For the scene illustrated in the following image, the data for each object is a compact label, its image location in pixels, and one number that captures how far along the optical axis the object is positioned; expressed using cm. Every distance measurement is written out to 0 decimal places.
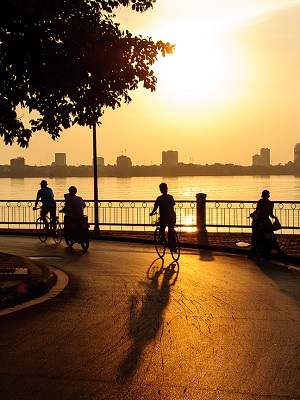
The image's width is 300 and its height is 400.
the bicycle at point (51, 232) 2319
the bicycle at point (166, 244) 1742
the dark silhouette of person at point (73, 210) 2077
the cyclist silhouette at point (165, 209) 1766
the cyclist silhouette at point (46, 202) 2410
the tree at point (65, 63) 1347
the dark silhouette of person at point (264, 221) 1770
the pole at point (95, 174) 2716
